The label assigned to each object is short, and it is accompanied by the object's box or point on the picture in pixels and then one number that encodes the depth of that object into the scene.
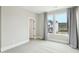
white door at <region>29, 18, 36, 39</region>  5.31
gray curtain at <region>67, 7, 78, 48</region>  3.12
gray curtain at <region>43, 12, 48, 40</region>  4.78
